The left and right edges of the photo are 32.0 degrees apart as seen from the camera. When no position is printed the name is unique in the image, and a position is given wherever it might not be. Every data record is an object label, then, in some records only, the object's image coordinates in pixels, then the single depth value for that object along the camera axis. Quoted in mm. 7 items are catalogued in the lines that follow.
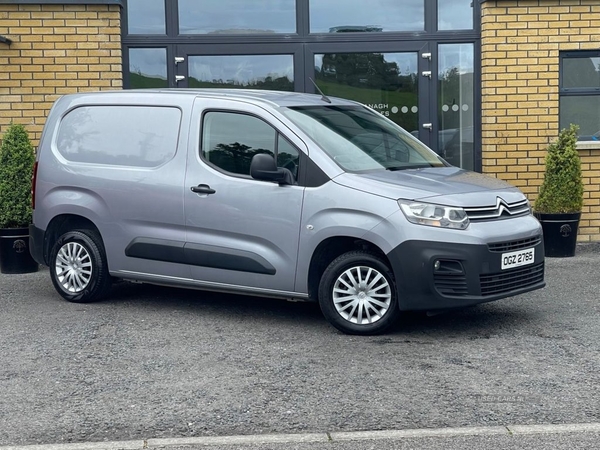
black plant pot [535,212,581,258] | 11539
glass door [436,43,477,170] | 12641
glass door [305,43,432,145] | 12562
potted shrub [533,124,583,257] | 11547
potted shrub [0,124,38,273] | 10922
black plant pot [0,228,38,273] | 11031
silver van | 7410
